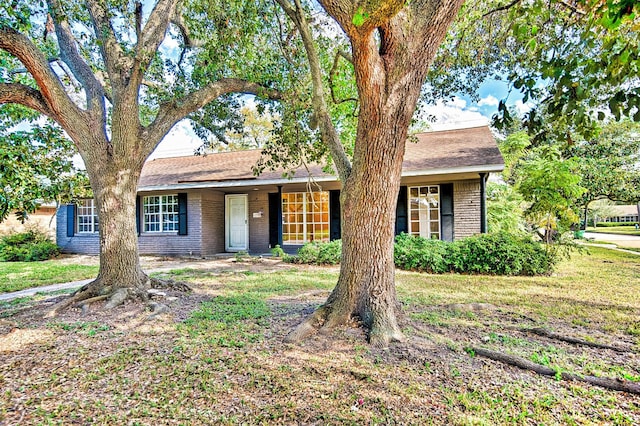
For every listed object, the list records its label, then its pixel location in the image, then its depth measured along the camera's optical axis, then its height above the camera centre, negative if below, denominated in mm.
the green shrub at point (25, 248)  13023 -897
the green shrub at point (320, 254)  10367 -1047
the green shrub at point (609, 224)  46306 -1394
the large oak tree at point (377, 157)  3477 +699
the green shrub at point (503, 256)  8281 -980
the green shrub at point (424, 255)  8883 -976
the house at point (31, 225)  15242 -4
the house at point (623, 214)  48031 +54
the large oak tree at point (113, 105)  5359 +1942
